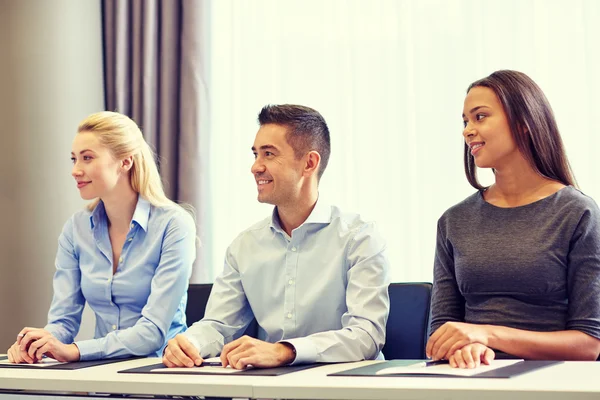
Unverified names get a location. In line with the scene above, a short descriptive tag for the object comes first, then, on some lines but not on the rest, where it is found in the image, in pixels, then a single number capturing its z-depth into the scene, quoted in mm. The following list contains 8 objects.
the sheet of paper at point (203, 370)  2870
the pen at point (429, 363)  2834
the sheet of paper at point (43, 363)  3141
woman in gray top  3053
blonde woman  3544
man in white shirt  3241
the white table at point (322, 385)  2494
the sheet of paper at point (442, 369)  2700
